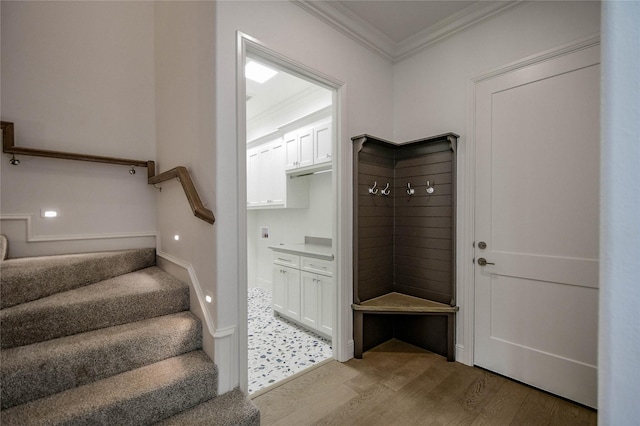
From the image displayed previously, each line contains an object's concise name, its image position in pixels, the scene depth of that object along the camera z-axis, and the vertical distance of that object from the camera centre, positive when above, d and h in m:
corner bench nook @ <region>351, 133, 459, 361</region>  2.51 -0.32
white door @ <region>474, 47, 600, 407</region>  1.90 -0.12
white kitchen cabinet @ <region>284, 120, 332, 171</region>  3.16 +0.76
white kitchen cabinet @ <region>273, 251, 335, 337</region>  2.91 -0.93
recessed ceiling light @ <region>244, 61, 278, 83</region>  3.12 +1.58
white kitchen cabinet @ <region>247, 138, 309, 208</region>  3.86 +0.40
